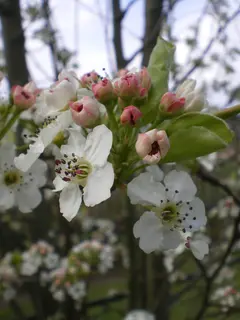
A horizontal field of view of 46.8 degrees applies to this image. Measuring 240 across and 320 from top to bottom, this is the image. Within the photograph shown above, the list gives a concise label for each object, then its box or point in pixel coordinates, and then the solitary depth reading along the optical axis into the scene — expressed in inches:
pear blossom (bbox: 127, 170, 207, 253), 3.1
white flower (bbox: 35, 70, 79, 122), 3.5
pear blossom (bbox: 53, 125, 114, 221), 2.9
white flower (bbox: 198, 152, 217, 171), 7.8
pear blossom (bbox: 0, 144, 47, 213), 4.2
